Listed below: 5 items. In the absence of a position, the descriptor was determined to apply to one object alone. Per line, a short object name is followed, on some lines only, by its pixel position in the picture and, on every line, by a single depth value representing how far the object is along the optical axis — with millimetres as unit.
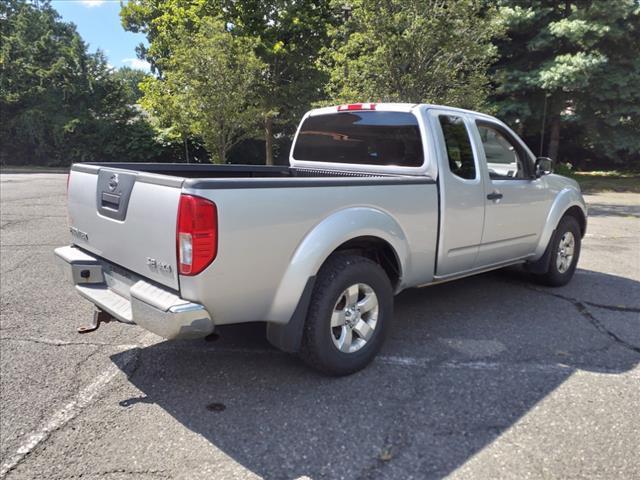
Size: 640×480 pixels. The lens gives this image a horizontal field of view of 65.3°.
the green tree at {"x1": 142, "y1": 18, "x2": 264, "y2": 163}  12805
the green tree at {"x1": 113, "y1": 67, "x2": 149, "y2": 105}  28844
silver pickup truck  2703
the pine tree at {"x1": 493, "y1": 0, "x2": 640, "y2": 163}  15125
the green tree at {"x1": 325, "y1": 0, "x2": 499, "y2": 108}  10875
